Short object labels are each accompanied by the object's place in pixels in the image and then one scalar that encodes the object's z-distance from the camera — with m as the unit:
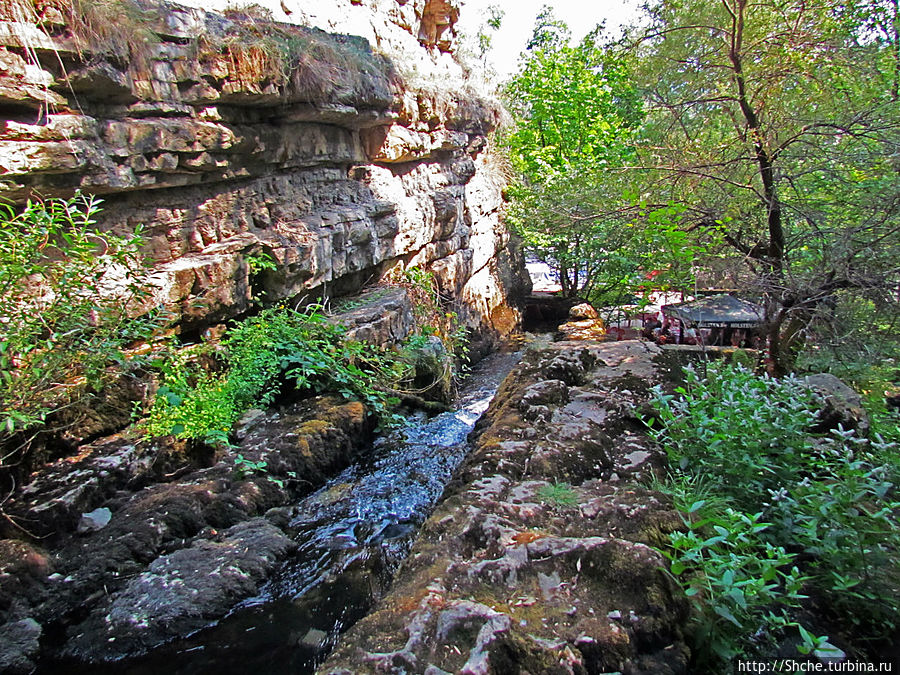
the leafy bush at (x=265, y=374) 4.25
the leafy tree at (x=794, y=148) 3.76
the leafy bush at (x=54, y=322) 3.15
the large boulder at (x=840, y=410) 3.37
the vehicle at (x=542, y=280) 17.19
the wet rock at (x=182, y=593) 2.77
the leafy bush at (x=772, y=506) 1.76
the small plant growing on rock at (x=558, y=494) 2.51
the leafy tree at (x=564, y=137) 12.27
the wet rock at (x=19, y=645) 2.58
